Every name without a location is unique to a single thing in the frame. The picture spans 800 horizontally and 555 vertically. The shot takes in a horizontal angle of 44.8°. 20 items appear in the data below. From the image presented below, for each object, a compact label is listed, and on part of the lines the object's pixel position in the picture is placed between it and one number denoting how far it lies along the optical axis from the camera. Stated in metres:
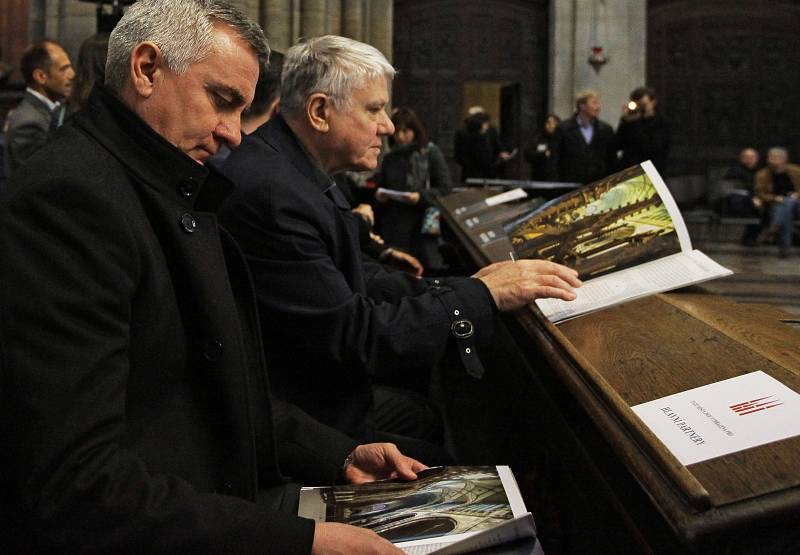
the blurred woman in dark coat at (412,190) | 7.64
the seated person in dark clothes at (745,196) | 11.16
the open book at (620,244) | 2.09
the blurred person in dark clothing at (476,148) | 10.57
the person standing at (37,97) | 4.41
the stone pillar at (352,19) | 12.29
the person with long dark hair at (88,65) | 3.00
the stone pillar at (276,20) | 11.42
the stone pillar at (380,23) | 12.62
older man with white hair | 2.10
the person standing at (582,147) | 9.81
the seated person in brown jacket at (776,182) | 11.03
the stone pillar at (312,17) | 11.83
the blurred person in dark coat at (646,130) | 9.55
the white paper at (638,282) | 2.05
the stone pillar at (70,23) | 11.18
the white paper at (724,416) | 1.19
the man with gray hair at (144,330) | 1.13
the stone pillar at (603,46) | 12.82
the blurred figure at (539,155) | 10.84
